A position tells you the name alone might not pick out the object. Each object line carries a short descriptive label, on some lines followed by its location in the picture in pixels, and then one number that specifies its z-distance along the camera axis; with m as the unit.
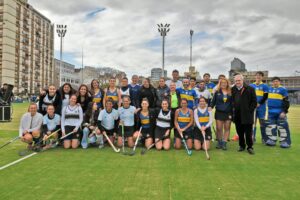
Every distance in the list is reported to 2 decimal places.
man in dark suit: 6.18
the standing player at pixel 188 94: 7.23
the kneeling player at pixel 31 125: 6.29
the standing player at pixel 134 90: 7.54
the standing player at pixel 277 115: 6.81
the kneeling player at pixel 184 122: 6.62
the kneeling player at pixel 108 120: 6.82
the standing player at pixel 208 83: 7.79
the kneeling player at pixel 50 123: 6.66
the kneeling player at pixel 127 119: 6.89
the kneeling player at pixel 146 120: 6.82
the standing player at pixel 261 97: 7.07
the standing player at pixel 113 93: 7.46
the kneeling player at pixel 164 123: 6.65
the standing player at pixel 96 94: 7.38
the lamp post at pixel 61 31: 35.00
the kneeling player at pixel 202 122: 6.48
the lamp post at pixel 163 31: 31.33
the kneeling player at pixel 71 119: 6.68
